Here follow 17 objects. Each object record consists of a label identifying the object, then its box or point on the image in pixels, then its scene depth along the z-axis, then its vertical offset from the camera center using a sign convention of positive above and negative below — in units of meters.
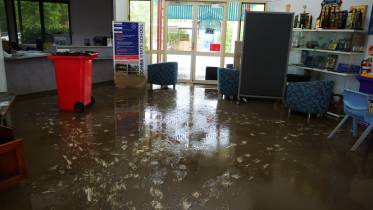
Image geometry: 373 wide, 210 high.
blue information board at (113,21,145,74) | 7.18 -0.05
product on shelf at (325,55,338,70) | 6.02 -0.28
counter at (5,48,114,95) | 5.98 -0.72
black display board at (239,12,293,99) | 6.04 -0.16
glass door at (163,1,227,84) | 8.21 +0.26
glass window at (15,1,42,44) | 9.85 +0.64
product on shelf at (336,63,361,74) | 5.50 -0.37
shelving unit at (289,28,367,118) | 5.48 -0.07
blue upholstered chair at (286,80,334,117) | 5.28 -0.88
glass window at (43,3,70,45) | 10.45 +0.77
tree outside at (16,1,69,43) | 10.01 +0.74
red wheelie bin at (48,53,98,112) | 5.17 -0.69
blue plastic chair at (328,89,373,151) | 3.88 -0.79
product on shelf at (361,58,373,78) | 5.26 -0.30
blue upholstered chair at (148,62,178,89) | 7.62 -0.76
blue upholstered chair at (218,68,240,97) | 6.64 -0.81
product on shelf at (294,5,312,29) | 6.59 +0.62
